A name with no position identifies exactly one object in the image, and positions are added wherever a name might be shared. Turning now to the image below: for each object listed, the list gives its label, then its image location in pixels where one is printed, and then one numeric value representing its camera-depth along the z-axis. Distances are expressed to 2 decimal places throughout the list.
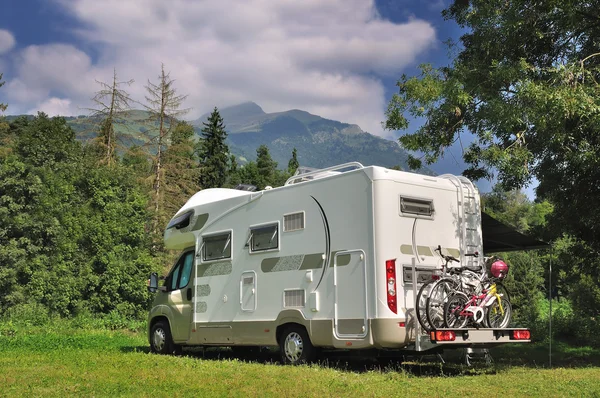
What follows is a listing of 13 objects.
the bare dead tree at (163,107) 39.12
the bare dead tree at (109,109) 38.84
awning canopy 11.70
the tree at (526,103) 10.66
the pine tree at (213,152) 53.25
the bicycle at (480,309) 8.98
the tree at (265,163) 67.62
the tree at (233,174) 59.96
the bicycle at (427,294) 8.87
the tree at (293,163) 68.56
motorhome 9.20
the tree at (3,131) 45.88
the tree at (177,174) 39.34
